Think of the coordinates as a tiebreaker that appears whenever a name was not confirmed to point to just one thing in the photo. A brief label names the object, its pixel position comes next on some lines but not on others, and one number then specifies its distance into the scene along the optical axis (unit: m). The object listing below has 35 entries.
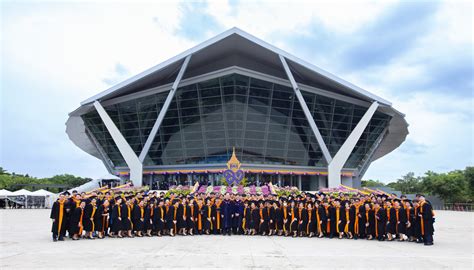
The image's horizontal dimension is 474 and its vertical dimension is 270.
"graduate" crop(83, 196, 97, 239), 13.85
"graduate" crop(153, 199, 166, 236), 15.09
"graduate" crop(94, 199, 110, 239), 14.08
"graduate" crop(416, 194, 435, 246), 13.06
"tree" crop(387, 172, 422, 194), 79.53
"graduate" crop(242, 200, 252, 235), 15.88
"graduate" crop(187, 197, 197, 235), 15.51
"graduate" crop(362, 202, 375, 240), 14.68
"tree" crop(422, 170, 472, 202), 48.19
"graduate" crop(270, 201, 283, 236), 15.79
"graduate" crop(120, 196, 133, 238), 14.49
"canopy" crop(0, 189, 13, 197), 39.07
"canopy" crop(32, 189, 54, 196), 39.59
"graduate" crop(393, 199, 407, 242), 14.12
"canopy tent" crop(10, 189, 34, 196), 39.03
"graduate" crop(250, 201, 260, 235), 15.88
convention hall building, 41.19
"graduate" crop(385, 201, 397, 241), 14.27
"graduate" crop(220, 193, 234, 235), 15.88
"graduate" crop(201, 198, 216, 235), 15.73
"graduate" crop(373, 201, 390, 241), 14.28
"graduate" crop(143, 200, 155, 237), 14.98
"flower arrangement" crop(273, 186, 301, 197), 29.33
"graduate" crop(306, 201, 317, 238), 15.31
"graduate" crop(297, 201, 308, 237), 15.35
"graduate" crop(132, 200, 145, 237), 14.77
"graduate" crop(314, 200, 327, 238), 15.18
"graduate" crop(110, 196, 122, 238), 14.35
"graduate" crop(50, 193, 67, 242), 13.07
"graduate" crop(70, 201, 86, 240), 13.59
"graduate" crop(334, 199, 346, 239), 14.91
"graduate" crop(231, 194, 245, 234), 15.97
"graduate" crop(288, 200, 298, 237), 15.48
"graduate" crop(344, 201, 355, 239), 14.88
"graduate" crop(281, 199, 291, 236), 15.70
